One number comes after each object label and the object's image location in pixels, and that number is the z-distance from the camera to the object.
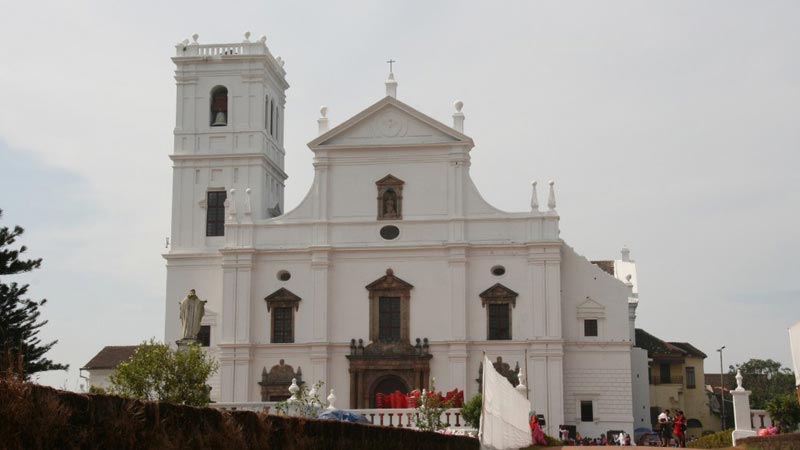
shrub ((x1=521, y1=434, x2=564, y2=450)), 34.97
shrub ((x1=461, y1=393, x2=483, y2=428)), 34.16
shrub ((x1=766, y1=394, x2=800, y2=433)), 28.31
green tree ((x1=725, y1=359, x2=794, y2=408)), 83.62
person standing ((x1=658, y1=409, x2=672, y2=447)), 39.09
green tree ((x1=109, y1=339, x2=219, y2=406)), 35.28
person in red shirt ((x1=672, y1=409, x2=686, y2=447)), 36.06
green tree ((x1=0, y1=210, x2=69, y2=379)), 39.34
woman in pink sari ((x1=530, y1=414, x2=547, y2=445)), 33.34
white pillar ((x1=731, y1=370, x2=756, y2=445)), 31.97
